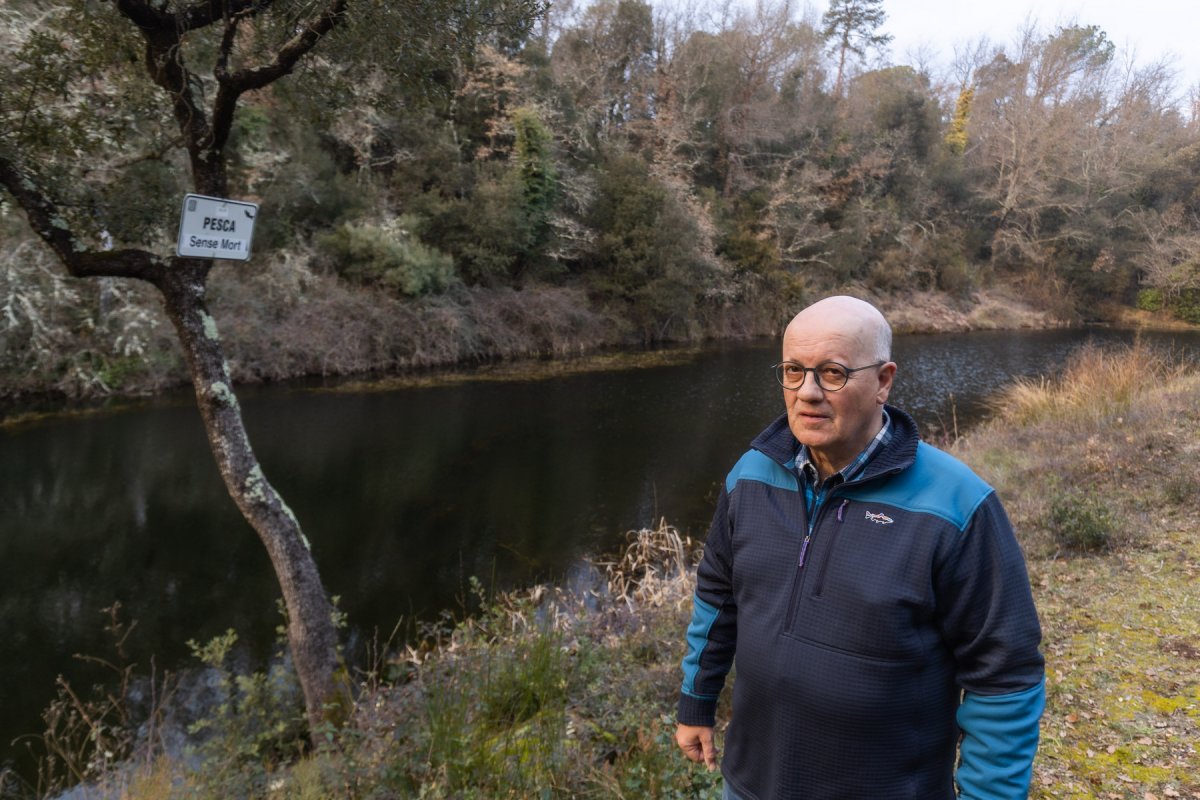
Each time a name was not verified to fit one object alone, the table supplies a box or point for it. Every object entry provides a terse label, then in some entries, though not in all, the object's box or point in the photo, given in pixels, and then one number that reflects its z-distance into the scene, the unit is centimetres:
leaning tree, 408
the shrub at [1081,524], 457
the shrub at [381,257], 1678
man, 132
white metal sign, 358
